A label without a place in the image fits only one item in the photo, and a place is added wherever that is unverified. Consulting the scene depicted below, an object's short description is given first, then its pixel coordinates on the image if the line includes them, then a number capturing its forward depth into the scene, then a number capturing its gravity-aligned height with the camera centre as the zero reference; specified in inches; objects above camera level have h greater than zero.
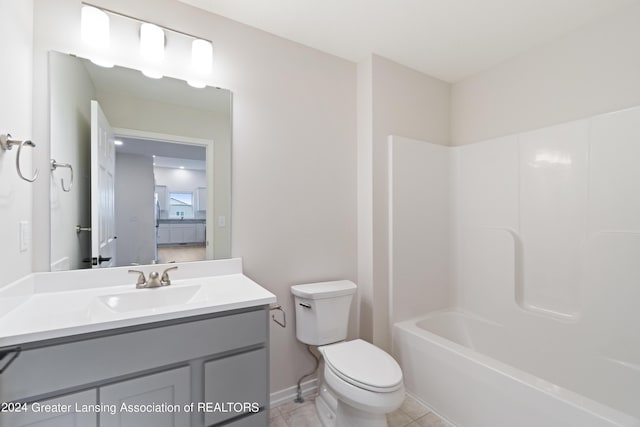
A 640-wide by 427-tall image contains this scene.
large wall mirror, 54.1 +10.0
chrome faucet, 55.8 -12.9
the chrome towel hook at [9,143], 40.1 +10.3
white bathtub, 52.2 -36.7
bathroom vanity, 34.2 -18.8
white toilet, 53.2 -30.7
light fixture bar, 55.8 +39.9
